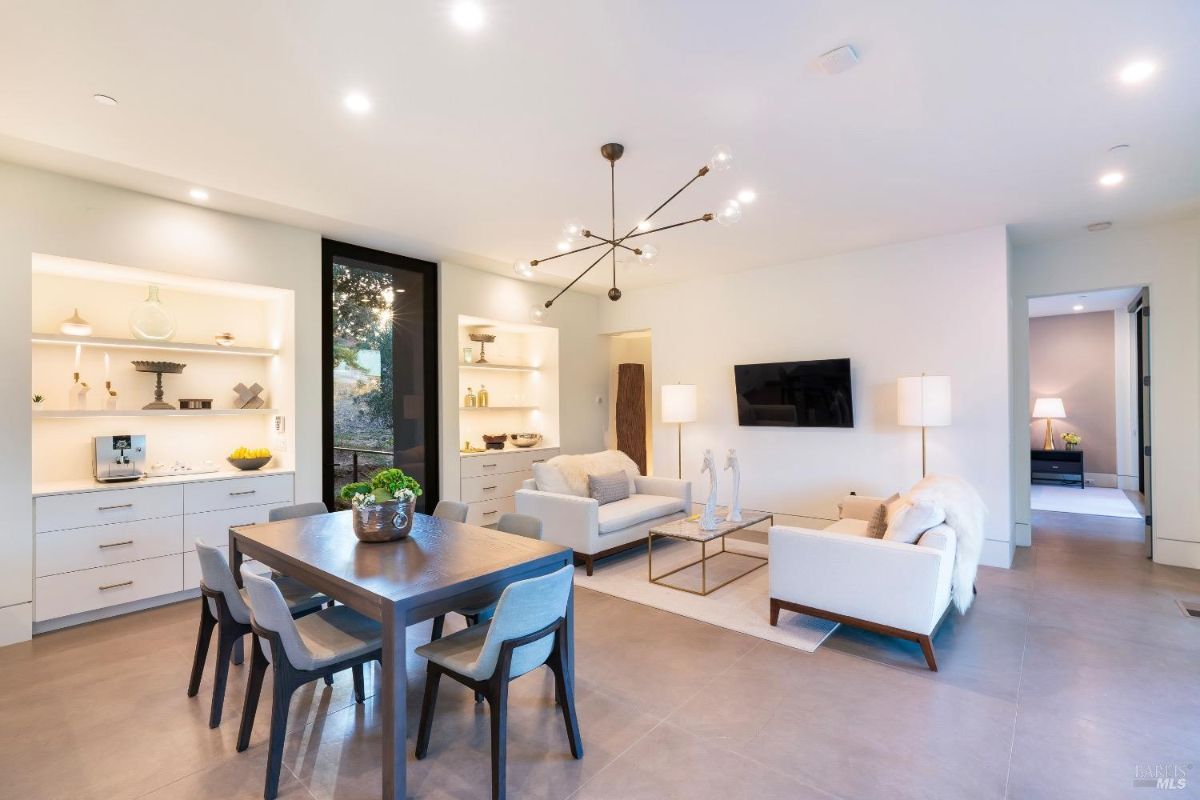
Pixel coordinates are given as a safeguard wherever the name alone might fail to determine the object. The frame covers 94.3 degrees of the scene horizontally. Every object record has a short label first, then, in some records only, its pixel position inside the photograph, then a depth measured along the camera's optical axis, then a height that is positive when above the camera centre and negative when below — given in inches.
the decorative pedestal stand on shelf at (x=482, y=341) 250.4 +29.3
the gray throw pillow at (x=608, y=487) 202.8 -30.9
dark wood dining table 71.8 -25.3
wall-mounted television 216.2 +3.3
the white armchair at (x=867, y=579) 115.5 -39.3
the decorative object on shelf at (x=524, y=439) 263.4 -16.7
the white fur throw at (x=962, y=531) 124.8 -29.4
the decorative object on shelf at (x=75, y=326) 145.1 +21.3
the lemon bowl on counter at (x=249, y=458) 170.2 -16.1
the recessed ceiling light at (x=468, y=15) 81.4 +58.5
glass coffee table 161.2 -38.4
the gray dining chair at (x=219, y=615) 93.2 -37.1
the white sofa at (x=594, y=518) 180.1 -39.2
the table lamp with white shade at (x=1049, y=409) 340.2 -4.8
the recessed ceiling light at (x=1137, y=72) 97.1 +58.5
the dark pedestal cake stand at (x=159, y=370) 159.3 +10.6
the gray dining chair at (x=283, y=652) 75.9 -36.8
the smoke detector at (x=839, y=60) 91.5 +57.6
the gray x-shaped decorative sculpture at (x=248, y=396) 181.5 +3.3
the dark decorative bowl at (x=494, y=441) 250.7 -16.4
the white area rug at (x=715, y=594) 135.0 -55.1
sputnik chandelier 102.2 +39.1
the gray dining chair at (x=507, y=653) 74.8 -36.7
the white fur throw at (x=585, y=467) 201.2 -23.6
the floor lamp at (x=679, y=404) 245.1 -0.2
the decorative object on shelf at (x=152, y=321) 156.0 +24.3
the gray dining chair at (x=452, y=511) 133.0 -25.6
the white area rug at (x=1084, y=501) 269.4 -52.7
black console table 335.0 -40.1
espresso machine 148.0 -14.0
